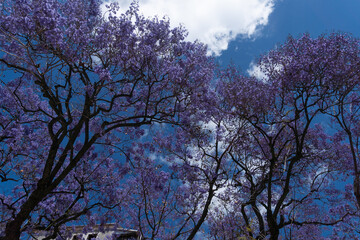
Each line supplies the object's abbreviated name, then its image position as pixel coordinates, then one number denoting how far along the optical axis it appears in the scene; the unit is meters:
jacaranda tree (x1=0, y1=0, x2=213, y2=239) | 8.46
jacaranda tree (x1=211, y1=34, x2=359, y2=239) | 10.33
